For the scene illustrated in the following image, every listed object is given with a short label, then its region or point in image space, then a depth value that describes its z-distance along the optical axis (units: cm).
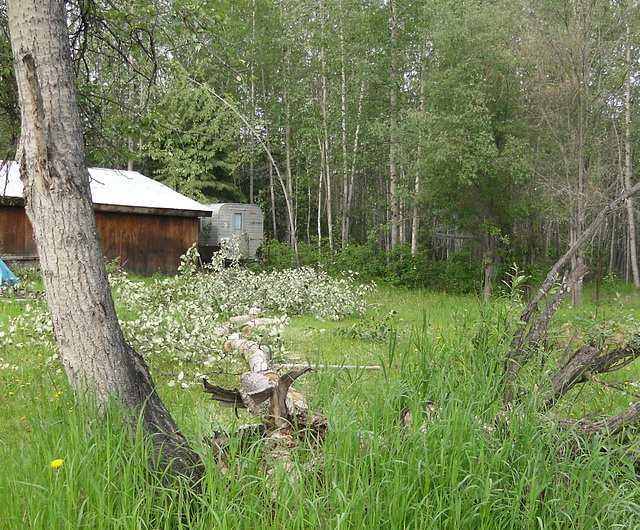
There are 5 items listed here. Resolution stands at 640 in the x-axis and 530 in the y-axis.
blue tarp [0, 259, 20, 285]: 1227
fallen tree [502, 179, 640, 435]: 376
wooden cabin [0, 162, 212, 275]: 1606
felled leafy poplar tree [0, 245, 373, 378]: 677
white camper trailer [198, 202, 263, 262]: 2534
